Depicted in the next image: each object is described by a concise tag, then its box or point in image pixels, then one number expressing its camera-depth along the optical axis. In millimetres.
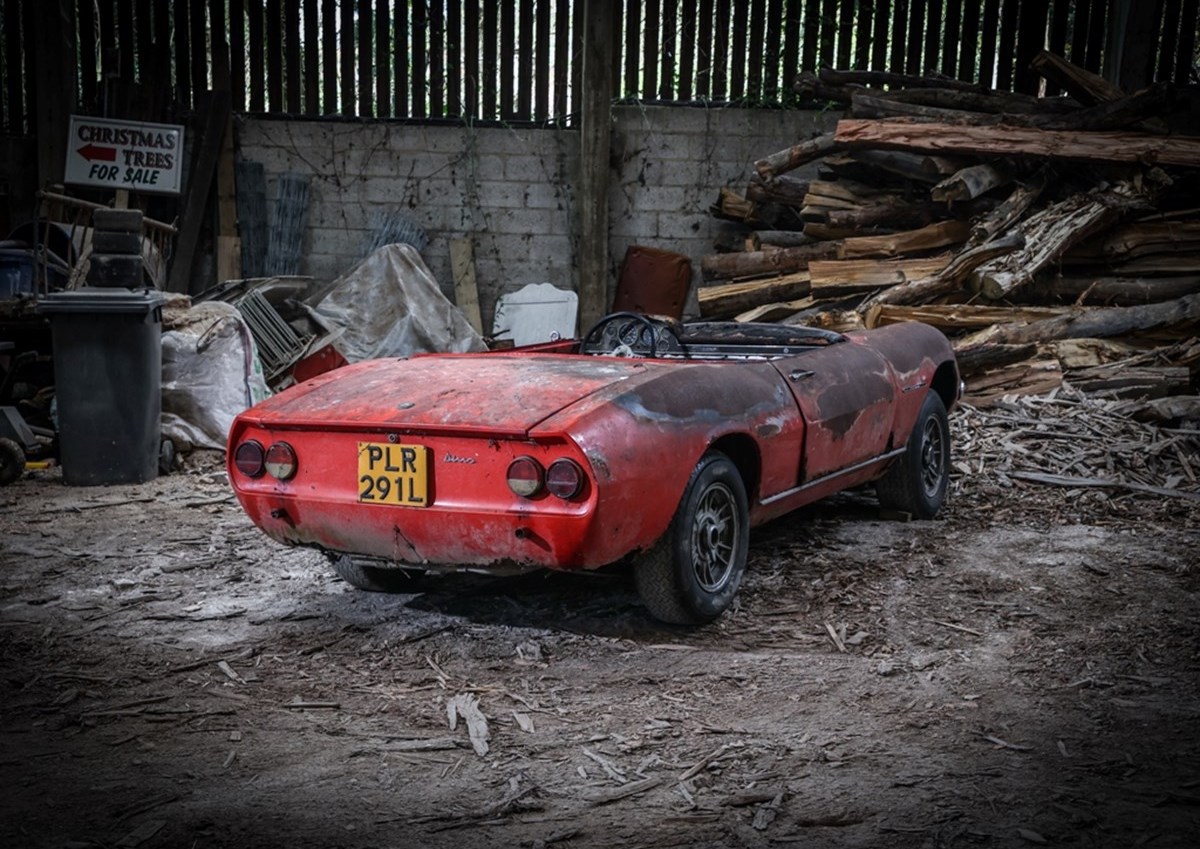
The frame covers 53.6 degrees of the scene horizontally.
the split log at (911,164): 9500
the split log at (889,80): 10750
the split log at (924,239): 9562
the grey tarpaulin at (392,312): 10227
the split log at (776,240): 10375
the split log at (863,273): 9312
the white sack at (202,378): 8016
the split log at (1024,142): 9016
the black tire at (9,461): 7223
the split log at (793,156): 10406
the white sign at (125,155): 10656
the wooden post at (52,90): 10977
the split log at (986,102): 10281
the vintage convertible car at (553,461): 3789
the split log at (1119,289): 9023
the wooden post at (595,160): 10867
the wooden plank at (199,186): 11102
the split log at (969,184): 9188
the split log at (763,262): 10078
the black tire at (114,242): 7305
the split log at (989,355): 8500
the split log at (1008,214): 9156
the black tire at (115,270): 7285
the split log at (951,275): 9008
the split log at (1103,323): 8680
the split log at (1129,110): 9477
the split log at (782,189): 10406
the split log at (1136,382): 7996
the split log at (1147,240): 9094
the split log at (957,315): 8805
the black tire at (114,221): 7340
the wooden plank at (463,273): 11312
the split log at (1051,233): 8797
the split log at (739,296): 9961
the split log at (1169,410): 7570
